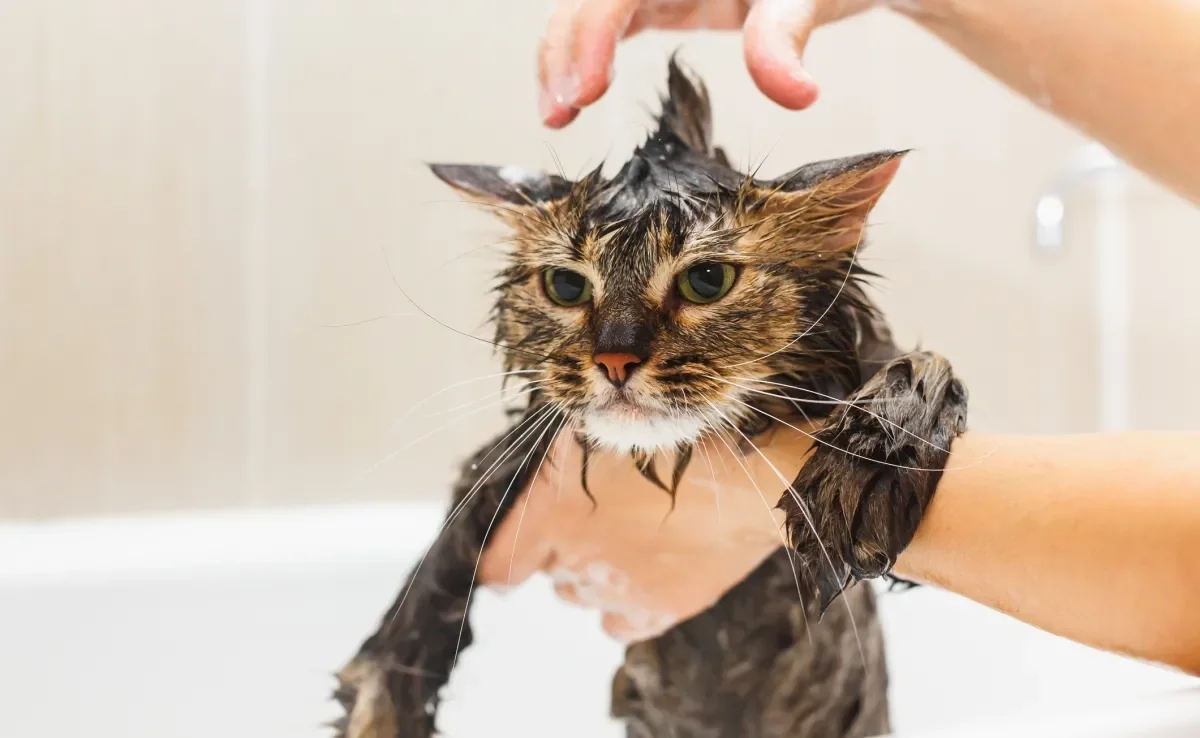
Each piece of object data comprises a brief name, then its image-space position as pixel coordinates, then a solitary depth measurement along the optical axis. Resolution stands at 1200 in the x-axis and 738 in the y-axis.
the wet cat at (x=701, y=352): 0.32
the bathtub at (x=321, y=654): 0.38
